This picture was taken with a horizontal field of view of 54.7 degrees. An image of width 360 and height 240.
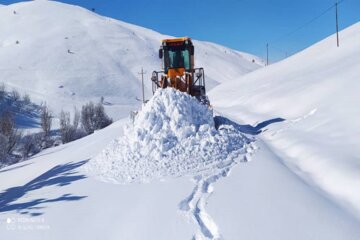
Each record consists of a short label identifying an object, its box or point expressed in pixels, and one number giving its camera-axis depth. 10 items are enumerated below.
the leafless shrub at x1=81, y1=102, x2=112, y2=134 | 36.06
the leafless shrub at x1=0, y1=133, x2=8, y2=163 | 21.59
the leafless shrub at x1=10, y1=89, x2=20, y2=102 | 47.77
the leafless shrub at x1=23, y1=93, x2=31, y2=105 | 47.97
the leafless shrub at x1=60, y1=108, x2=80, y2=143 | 30.05
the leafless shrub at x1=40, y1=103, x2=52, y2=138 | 31.70
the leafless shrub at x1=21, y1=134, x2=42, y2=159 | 25.28
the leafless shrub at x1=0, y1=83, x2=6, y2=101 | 46.22
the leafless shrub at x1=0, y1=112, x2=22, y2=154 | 24.41
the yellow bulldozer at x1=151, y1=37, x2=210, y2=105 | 13.55
